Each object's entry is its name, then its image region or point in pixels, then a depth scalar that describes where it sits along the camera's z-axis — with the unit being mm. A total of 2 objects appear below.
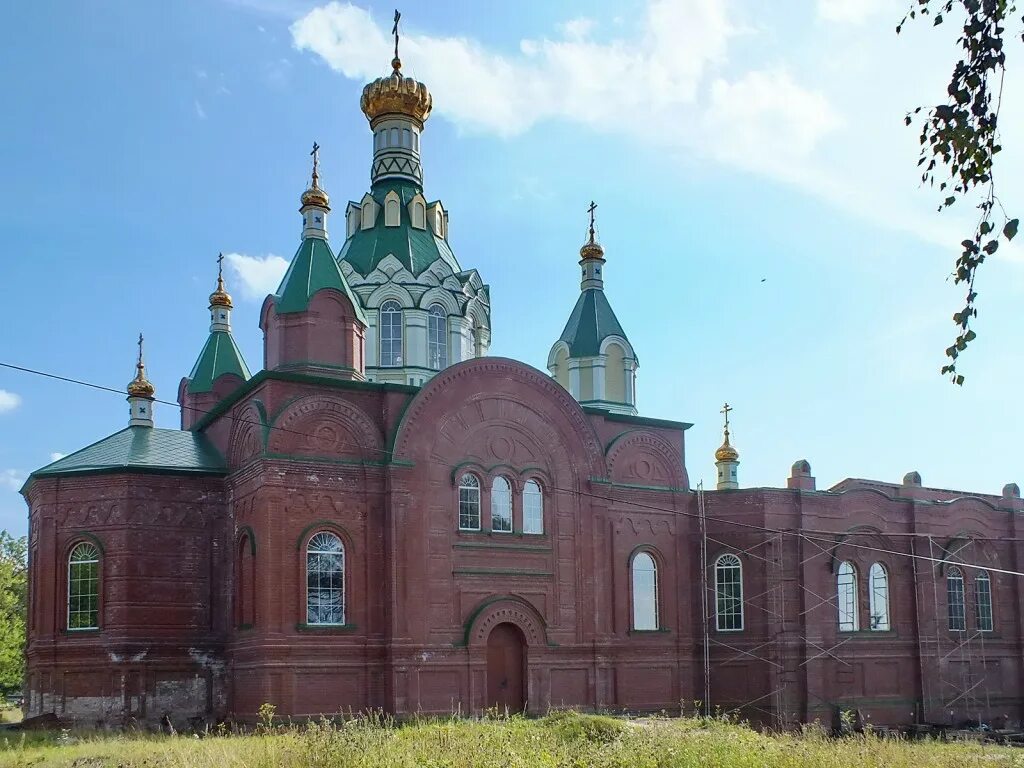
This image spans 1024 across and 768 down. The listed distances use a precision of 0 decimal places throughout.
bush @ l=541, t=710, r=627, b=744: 16844
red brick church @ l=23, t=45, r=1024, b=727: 21828
